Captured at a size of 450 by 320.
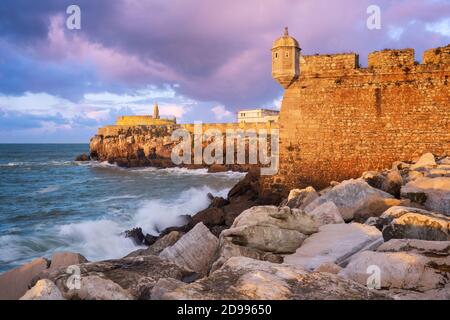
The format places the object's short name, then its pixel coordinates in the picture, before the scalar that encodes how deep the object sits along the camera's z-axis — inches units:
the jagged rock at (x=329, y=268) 157.8
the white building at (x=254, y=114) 2681.1
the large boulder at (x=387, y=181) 322.3
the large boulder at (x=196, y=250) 216.5
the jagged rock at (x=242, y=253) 193.5
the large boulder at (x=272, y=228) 209.8
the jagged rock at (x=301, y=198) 346.6
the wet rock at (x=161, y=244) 295.7
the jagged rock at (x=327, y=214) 257.8
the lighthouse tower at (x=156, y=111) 2414.6
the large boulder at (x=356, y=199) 275.0
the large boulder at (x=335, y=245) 183.0
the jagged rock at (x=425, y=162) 372.4
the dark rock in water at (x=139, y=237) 447.5
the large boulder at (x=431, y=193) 264.7
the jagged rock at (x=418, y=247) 159.3
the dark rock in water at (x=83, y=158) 2426.2
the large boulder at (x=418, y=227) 194.4
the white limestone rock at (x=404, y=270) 141.9
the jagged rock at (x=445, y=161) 378.9
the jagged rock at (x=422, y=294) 131.9
